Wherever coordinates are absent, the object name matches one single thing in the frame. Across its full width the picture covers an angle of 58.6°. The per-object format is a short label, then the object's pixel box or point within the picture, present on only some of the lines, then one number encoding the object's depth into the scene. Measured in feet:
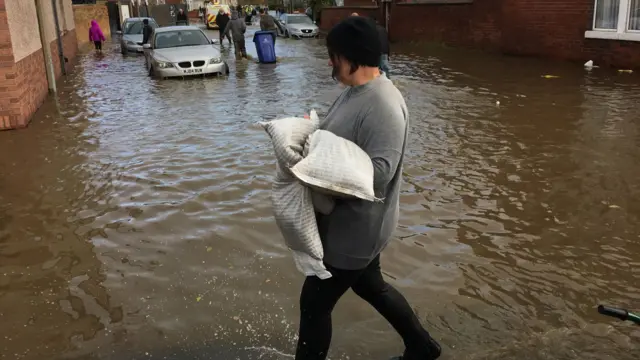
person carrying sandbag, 7.61
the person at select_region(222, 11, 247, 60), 64.18
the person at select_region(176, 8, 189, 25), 114.83
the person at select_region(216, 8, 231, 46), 86.99
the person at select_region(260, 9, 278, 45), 66.33
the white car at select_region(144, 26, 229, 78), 46.80
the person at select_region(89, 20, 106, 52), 77.61
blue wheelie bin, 58.49
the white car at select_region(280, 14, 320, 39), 96.37
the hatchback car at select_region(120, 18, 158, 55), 69.51
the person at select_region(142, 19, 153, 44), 66.54
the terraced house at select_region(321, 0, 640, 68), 46.26
